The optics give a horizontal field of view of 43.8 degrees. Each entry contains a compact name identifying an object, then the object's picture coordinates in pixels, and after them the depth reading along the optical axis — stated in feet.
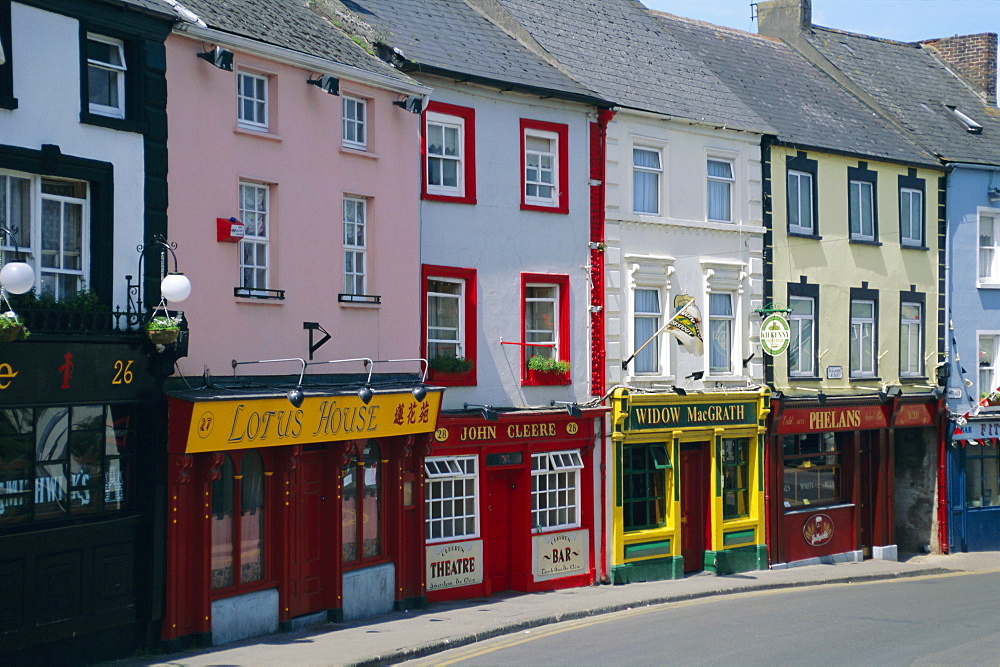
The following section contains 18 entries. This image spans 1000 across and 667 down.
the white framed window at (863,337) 95.91
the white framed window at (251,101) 57.41
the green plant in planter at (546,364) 73.46
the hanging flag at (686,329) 77.97
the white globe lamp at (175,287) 47.80
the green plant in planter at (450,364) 67.97
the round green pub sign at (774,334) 83.76
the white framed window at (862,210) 95.76
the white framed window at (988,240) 105.19
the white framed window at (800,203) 90.99
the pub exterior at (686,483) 78.84
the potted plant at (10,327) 42.47
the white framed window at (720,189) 85.61
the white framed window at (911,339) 99.81
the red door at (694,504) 83.92
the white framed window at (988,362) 104.99
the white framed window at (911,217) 99.86
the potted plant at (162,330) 49.19
